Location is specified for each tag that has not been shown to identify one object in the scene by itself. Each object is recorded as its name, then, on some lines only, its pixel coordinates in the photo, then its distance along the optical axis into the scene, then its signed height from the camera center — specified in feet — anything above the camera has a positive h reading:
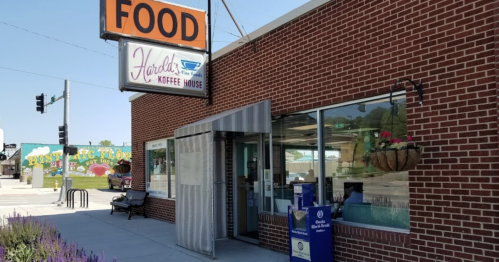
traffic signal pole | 65.46 +0.60
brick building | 15.78 +1.65
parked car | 96.79 -5.32
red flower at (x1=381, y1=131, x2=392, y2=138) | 17.06 +0.75
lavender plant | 16.02 -3.78
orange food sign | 27.58 +9.27
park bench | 43.80 -4.66
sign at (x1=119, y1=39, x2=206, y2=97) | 27.61 +5.99
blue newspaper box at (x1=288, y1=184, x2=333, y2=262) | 20.57 -3.91
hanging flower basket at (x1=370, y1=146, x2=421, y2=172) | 16.20 -0.19
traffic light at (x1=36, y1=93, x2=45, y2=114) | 69.62 +9.29
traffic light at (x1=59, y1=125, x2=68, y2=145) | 67.67 +3.82
